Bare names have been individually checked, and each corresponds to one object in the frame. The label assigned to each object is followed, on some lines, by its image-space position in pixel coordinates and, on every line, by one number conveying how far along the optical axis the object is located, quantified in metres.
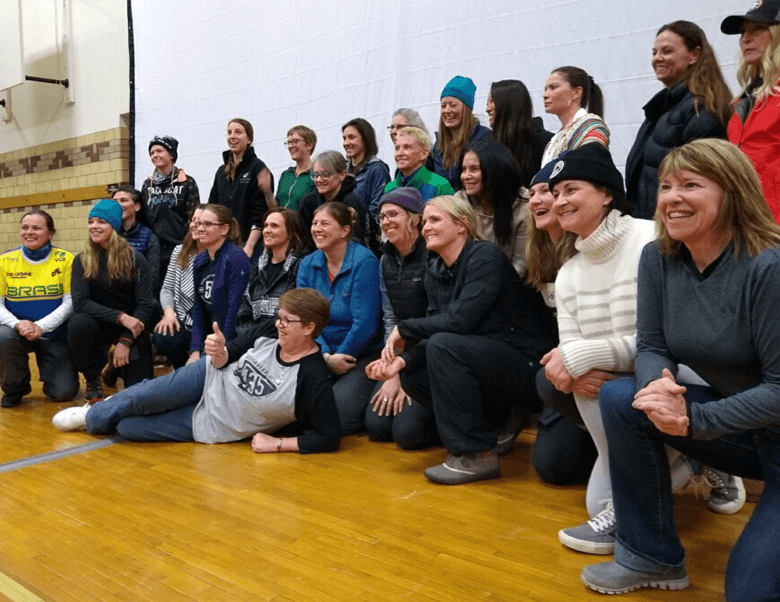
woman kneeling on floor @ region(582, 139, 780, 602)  1.57
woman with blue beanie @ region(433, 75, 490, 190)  3.64
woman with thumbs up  3.08
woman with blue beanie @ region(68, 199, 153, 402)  4.22
